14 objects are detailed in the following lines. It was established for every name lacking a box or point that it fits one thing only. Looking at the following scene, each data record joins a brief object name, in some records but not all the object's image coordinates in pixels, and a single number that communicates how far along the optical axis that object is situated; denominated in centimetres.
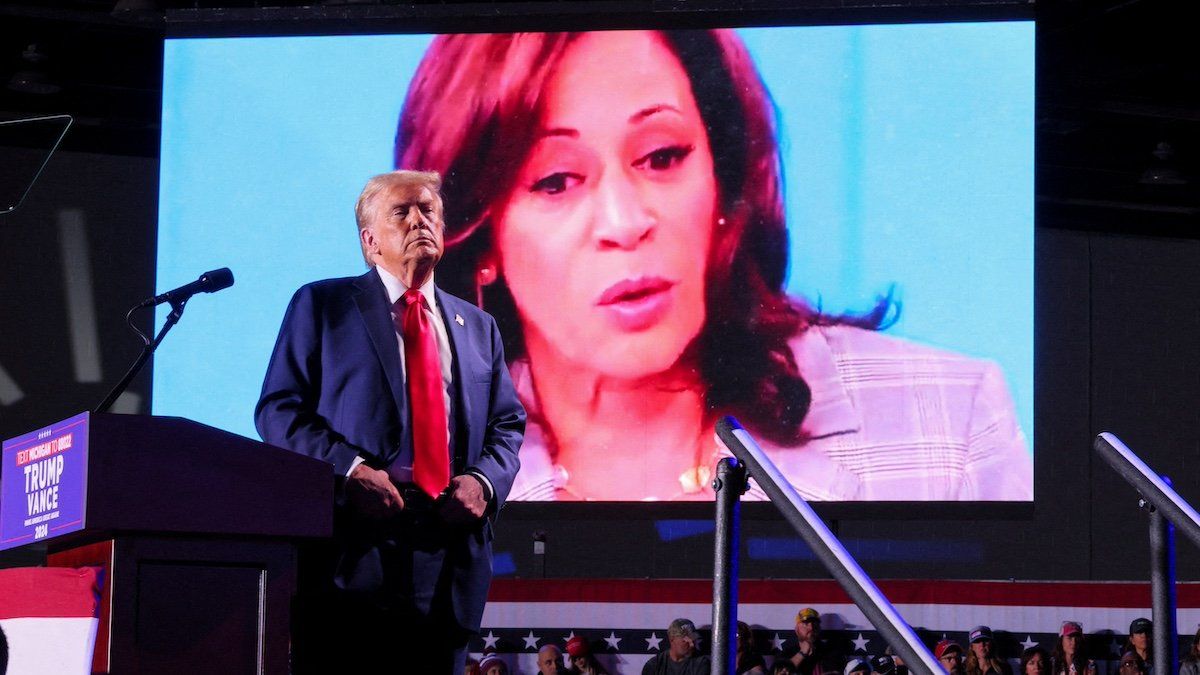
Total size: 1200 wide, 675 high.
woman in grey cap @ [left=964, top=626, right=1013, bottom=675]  1278
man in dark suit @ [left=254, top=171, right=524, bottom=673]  544
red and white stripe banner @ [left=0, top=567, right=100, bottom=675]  441
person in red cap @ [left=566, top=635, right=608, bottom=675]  1299
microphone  587
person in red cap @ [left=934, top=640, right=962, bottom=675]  1273
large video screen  1176
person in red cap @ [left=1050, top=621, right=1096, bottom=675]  1266
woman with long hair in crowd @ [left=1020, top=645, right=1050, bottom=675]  1277
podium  437
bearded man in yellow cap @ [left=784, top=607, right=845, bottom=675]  1283
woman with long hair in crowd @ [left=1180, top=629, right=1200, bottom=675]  1231
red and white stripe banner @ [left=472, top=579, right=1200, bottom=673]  1305
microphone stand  569
